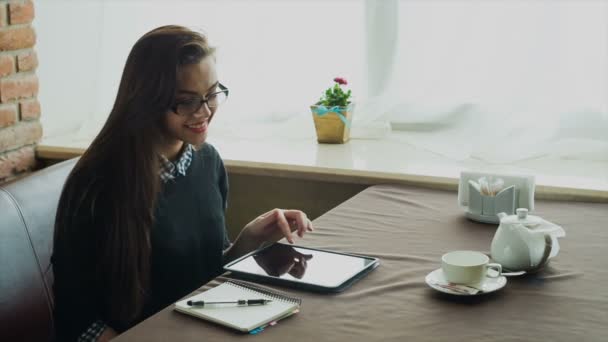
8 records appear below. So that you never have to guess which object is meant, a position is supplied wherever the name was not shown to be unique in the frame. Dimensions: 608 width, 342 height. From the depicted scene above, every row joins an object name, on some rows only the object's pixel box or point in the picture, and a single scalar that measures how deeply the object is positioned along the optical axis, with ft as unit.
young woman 4.97
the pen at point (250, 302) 4.36
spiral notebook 4.13
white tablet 4.66
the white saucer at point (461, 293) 4.47
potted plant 7.93
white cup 4.54
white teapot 4.80
